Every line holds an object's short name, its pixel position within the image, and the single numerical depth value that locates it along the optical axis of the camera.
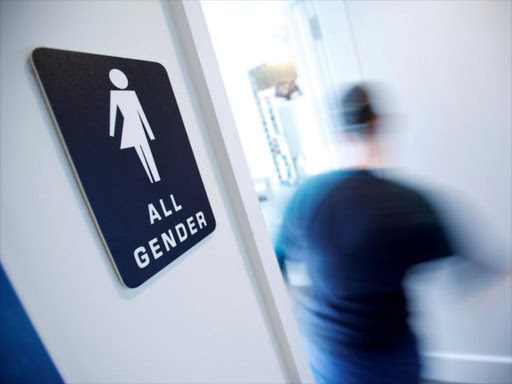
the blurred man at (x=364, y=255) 0.99
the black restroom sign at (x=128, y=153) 0.36
